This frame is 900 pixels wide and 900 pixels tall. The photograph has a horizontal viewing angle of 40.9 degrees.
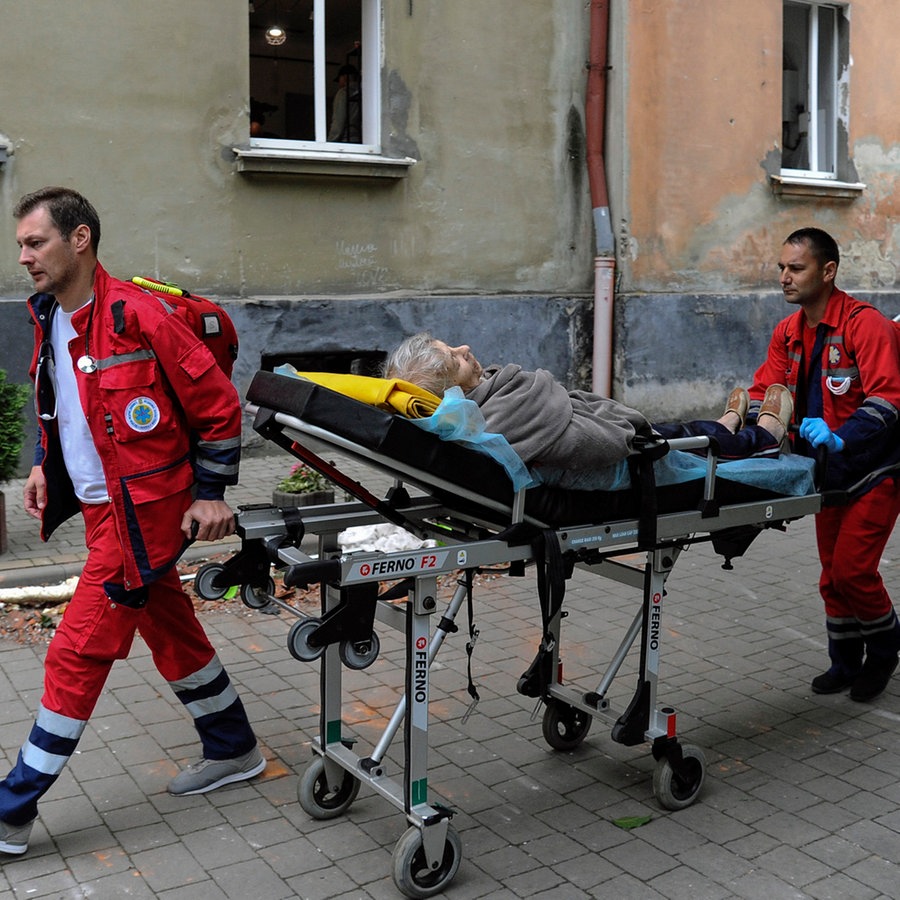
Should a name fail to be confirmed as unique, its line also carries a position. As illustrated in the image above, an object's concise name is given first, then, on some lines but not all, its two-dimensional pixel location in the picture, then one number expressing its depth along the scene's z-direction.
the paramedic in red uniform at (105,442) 3.64
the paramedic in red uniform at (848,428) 4.68
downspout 11.05
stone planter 7.38
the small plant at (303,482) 7.45
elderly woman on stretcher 3.55
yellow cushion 3.39
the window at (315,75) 9.77
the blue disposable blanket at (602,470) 3.38
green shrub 6.80
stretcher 3.28
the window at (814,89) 12.87
